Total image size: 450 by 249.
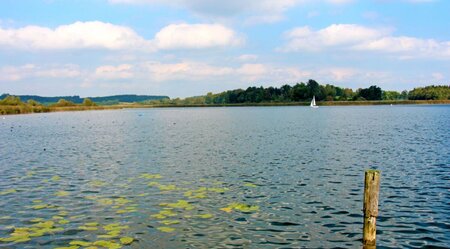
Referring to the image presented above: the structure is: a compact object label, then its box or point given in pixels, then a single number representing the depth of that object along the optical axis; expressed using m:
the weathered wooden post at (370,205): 15.50
